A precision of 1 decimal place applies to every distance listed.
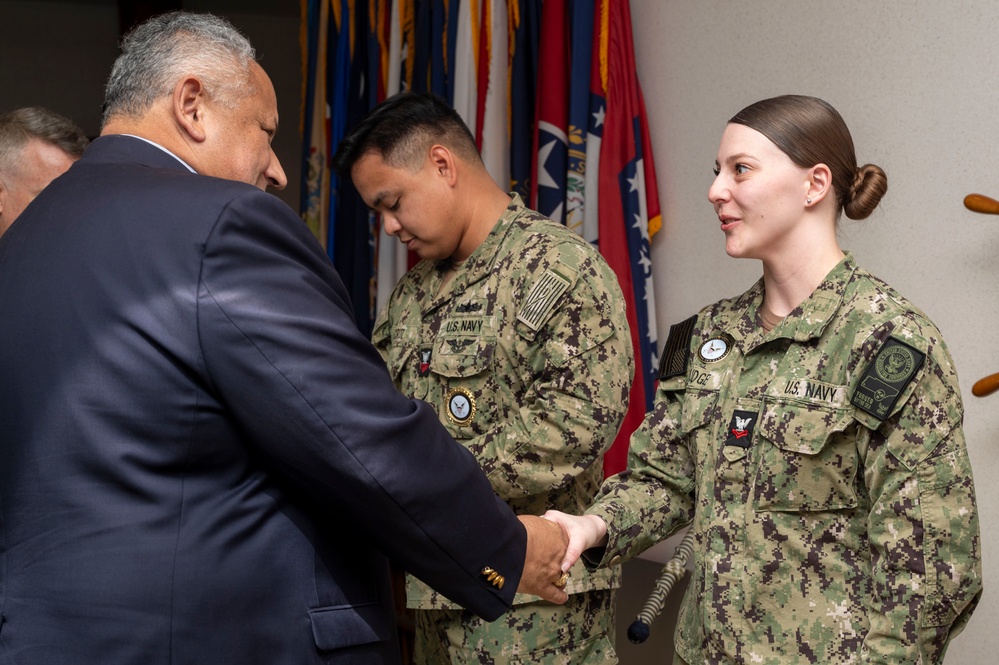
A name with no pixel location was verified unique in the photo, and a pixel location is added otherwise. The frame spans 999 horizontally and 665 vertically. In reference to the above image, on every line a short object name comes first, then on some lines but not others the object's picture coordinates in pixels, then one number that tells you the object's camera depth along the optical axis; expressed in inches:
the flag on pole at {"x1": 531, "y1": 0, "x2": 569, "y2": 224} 128.4
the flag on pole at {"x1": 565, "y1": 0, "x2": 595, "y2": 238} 126.7
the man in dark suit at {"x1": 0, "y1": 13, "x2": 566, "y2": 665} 46.1
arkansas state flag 125.4
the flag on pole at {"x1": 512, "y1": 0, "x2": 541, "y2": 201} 134.7
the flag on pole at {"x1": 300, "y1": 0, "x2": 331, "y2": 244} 171.9
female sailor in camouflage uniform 57.3
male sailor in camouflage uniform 79.4
